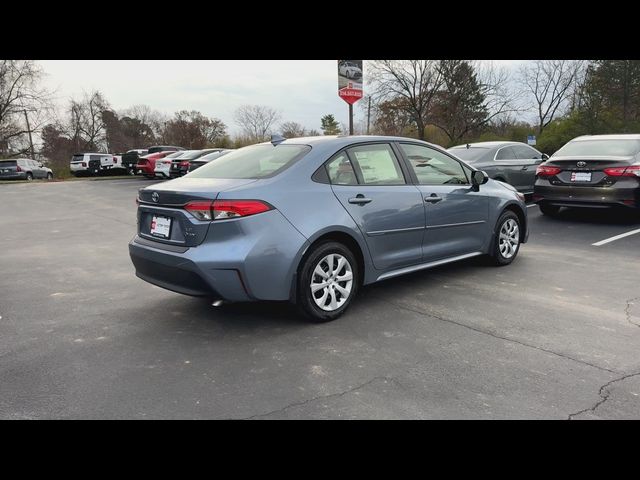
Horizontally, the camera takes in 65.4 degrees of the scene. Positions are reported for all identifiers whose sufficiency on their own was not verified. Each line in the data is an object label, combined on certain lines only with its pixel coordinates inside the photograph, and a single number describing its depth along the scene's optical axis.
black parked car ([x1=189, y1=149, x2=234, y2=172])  19.47
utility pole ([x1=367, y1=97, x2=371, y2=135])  49.93
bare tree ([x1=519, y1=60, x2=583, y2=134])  45.44
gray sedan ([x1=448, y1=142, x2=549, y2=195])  10.59
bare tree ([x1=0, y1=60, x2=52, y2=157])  38.94
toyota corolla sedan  3.77
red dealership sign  12.36
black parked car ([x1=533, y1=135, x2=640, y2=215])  8.15
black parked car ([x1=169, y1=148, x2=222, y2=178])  21.52
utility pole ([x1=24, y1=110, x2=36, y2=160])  41.47
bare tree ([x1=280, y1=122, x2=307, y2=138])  57.20
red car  24.66
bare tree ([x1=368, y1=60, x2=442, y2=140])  43.72
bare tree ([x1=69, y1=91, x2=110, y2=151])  60.78
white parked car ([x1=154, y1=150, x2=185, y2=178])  23.44
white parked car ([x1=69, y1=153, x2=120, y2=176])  30.44
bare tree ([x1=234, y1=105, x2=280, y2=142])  57.50
